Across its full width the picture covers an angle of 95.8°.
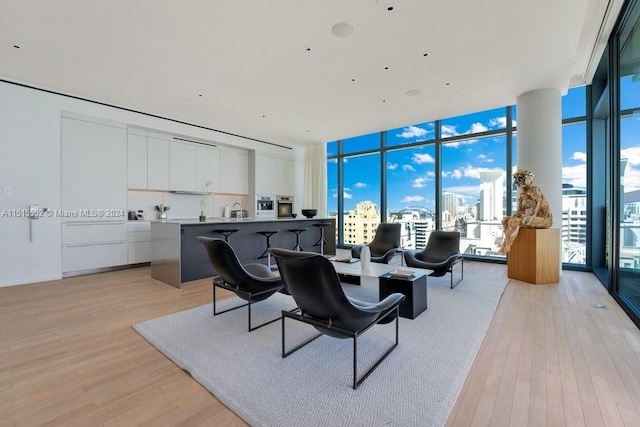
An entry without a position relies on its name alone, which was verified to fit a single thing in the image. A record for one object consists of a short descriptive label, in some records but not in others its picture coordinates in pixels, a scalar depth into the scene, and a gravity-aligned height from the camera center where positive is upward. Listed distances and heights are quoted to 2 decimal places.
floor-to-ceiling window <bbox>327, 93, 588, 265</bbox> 5.30 +0.79
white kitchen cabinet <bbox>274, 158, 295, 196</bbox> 8.44 +1.09
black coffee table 2.98 -0.82
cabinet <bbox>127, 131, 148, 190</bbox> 5.66 +1.05
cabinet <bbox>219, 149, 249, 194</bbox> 7.30 +1.10
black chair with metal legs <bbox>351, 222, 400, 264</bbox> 5.29 -0.49
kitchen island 4.33 -0.54
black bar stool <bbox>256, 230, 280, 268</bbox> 5.55 -0.49
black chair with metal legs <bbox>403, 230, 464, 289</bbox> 4.28 -0.62
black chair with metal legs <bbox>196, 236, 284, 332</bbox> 2.73 -0.65
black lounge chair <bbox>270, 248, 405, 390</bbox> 1.83 -0.60
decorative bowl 6.46 +0.01
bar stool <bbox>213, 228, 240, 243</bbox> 4.77 -0.30
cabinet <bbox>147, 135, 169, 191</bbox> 5.96 +1.05
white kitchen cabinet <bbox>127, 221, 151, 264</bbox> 5.58 -0.55
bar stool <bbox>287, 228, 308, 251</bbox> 6.14 -0.47
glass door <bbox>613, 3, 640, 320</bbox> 3.04 +0.52
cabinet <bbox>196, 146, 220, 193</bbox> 6.78 +1.12
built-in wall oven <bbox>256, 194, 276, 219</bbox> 7.88 +0.20
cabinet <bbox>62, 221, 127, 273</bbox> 4.86 -0.56
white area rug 1.62 -1.10
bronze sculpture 4.46 +0.01
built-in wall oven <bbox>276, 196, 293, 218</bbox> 8.48 +0.22
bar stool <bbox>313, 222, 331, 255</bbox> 6.79 -0.54
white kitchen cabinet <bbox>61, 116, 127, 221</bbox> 4.88 +0.81
